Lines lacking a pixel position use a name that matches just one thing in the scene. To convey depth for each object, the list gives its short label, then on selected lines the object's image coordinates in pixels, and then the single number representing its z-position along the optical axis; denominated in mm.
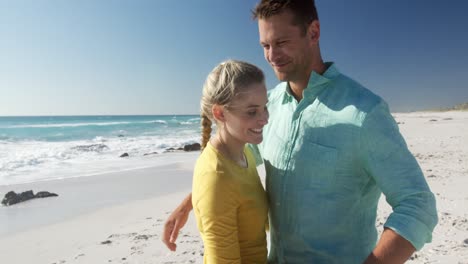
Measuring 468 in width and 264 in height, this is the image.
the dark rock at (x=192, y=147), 19719
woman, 1751
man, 1594
